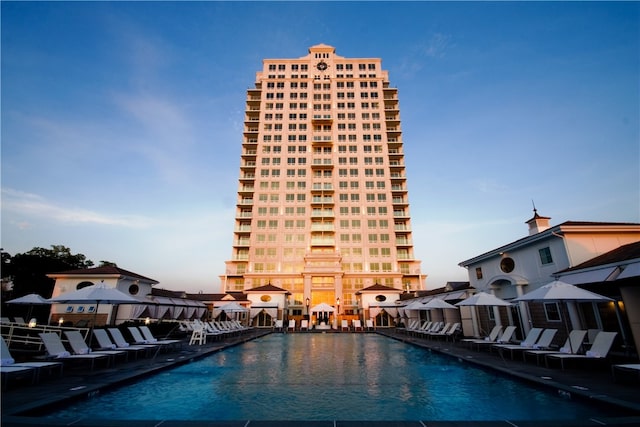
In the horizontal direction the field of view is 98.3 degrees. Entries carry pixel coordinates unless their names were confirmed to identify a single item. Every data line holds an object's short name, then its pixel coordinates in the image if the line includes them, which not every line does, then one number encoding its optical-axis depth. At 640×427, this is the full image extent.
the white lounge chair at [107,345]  9.72
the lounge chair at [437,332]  17.06
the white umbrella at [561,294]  8.33
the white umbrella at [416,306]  18.38
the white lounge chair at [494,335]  12.67
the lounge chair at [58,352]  7.77
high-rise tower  41.34
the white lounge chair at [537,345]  9.51
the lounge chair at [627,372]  5.65
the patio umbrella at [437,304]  16.78
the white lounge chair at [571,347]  8.45
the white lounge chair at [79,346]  8.48
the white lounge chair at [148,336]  12.02
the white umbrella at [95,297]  9.63
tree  32.47
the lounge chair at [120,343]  10.44
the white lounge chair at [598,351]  7.58
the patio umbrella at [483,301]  12.91
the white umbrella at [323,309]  27.66
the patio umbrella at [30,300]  15.74
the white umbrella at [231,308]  21.77
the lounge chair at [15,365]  5.78
